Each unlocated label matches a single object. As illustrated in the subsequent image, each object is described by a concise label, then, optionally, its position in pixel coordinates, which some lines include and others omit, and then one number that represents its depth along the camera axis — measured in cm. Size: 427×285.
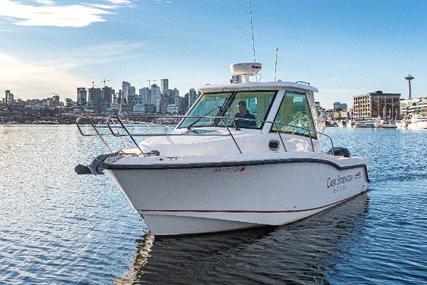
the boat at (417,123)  14238
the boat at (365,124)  17338
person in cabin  1228
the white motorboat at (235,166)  998
